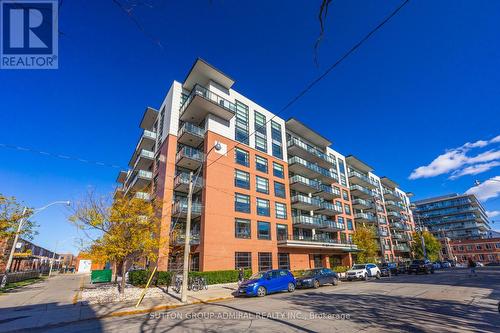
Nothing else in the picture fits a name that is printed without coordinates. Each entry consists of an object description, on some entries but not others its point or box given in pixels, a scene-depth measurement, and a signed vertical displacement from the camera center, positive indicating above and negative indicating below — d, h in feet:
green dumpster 81.08 -5.88
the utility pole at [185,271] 42.88 -2.74
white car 84.28 -7.06
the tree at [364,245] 126.93 +2.62
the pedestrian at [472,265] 79.15 -5.17
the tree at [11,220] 60.49 +9.30
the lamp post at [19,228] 65.92 +7.67
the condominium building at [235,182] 82.89 +27.89
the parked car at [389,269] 97.41 -7.50
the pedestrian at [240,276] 68.31 -5.90
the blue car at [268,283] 48.01 -5.90
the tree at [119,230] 49.85 +5.10
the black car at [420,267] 106.42 -7.27
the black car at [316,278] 60.95 -6.40
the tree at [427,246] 201.98 +2.12
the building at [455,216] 316.81 +41.35
